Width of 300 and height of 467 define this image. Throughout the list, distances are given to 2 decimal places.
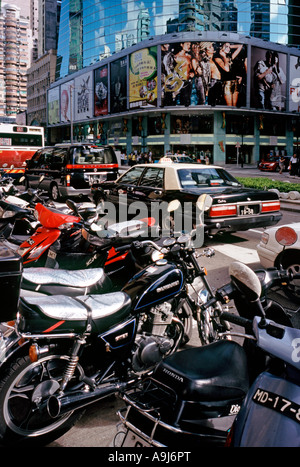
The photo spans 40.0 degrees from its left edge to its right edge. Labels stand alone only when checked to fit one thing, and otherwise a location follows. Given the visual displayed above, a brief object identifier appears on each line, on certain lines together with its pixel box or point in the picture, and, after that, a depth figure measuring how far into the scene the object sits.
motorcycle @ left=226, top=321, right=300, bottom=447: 1.59
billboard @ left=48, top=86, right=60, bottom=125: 82.00
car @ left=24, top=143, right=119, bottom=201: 13.73
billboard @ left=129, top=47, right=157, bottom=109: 50.50
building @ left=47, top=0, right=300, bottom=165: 48.47
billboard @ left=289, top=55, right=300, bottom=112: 53.72
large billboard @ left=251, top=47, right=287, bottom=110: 50.19
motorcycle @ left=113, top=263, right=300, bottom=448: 2.01
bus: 22.72
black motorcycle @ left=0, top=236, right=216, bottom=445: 2.55
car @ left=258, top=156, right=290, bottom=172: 36.47
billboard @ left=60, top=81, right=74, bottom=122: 75.64
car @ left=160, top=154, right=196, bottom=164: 31.37
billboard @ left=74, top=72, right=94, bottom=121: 65.31
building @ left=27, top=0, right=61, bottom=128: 101.62
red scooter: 5.15
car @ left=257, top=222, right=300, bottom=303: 5.51
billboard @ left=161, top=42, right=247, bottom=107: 47.97
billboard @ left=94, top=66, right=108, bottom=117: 60.53
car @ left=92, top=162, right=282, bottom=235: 8.02
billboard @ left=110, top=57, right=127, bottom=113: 55.75
